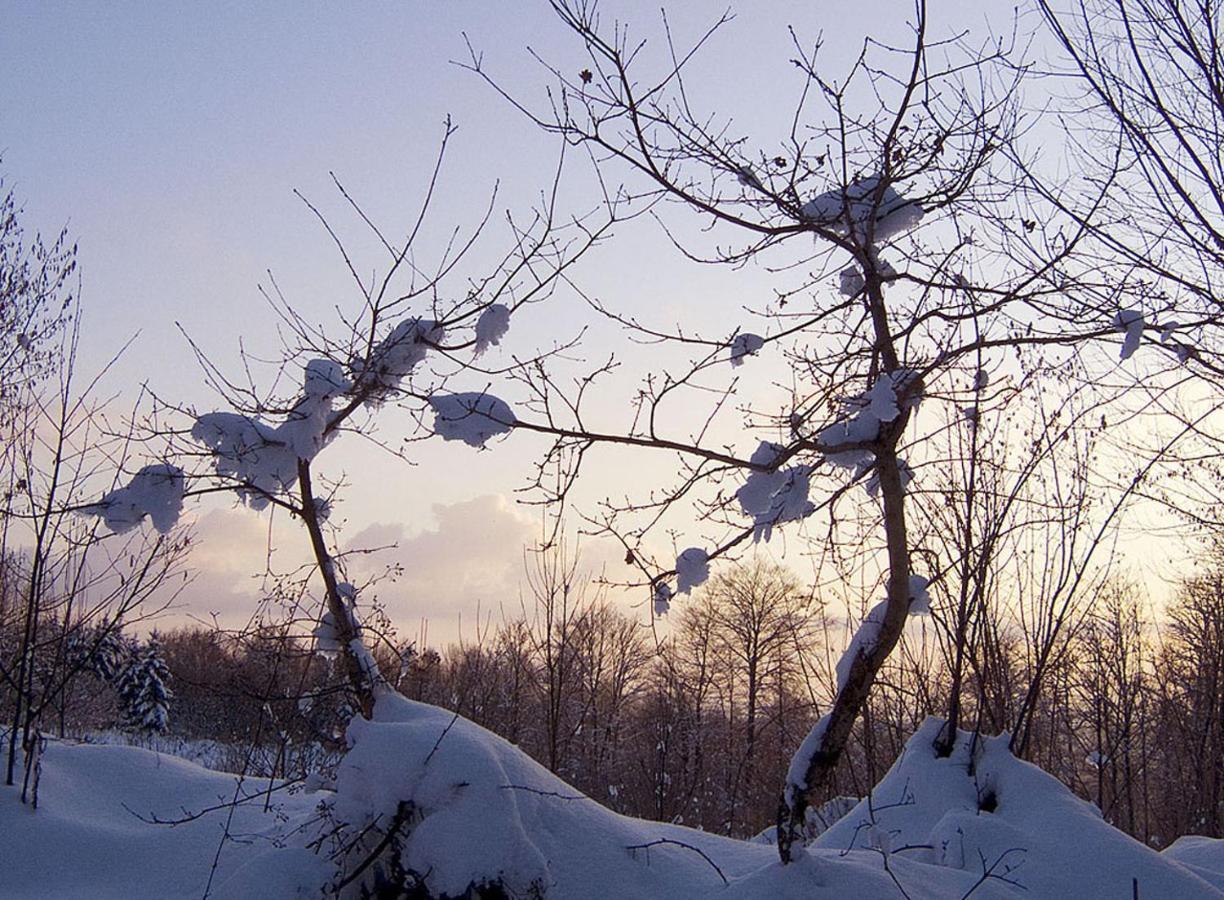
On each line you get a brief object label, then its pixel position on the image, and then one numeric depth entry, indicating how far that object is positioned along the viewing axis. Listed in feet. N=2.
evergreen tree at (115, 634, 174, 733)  124.47
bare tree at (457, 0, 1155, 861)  12.64
